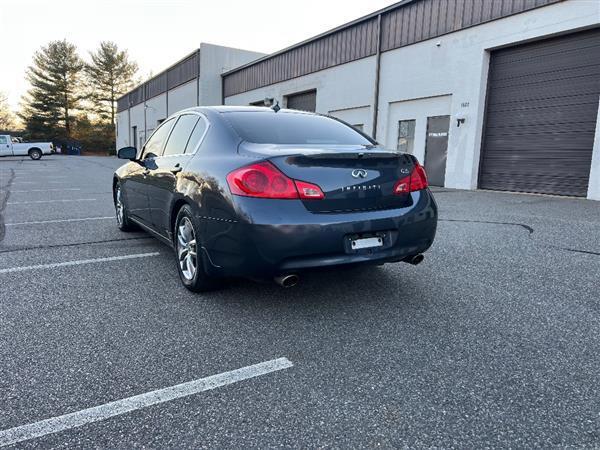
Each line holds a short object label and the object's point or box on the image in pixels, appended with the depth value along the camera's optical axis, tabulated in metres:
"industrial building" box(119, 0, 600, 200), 10.61
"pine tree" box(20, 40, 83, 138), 60.56
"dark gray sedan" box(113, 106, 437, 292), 2.82
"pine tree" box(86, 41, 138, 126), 63.75
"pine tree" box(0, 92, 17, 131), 64.50
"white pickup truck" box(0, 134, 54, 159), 33.91
